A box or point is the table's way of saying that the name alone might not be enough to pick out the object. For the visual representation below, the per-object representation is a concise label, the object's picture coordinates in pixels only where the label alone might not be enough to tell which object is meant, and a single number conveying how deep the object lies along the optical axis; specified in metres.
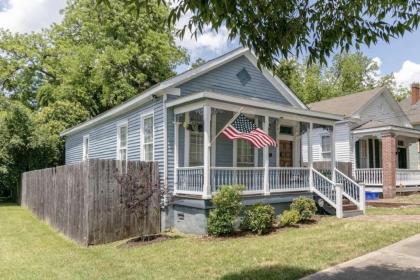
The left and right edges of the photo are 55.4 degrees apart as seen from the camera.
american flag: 11.69
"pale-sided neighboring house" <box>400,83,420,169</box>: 28.09
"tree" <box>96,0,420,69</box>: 4.41
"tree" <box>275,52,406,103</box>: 46.47
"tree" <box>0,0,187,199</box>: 25.03
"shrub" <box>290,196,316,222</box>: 12.25
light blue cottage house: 11.88
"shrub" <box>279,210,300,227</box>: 11.74
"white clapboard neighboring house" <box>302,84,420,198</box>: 20.48
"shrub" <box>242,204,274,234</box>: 10.84
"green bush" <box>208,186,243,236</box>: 10.61
